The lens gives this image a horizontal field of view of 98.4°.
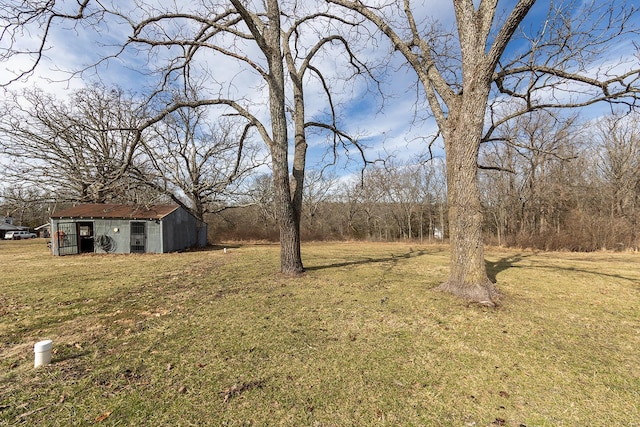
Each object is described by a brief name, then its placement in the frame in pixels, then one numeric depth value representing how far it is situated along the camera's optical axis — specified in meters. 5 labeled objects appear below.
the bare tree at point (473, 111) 5.14
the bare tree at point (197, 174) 21.00
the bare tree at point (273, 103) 6.91
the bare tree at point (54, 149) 18.48
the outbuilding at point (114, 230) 16.73
